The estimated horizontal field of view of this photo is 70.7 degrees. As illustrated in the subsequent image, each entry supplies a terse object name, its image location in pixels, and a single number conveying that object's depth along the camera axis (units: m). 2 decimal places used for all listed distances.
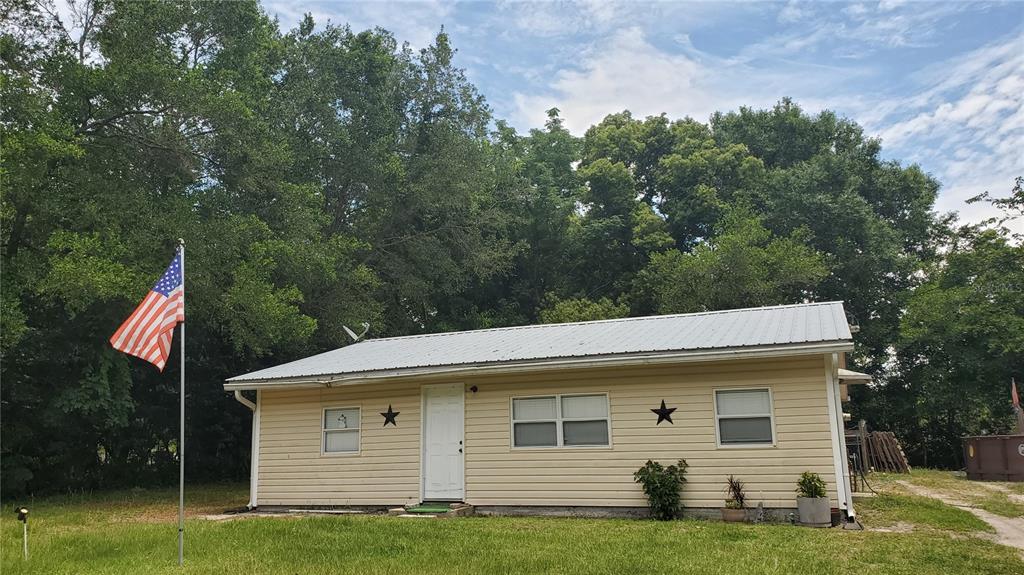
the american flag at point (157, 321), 7.29
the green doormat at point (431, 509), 11.46
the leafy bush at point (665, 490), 10.42
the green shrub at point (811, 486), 9.75
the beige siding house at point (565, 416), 10.36
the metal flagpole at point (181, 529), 6.81
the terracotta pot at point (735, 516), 10.09
